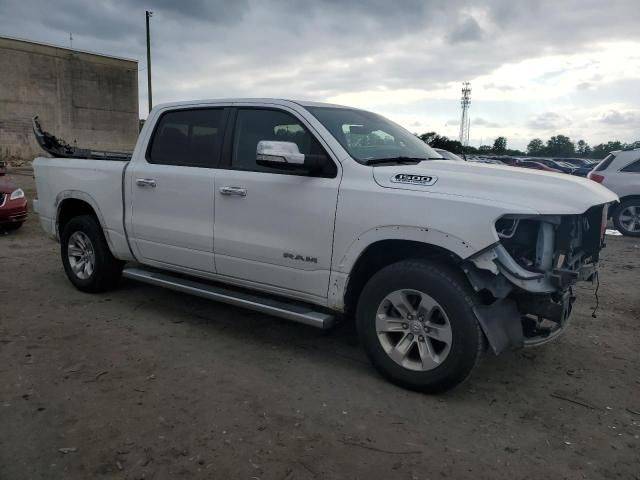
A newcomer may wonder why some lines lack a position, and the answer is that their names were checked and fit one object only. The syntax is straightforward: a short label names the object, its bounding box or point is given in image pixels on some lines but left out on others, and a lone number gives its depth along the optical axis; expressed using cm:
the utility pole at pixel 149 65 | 2976
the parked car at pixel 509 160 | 2316
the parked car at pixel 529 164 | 1892
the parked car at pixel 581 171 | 1504
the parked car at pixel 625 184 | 1043
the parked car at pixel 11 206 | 852
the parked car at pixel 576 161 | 2512
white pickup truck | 325
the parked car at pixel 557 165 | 1868
